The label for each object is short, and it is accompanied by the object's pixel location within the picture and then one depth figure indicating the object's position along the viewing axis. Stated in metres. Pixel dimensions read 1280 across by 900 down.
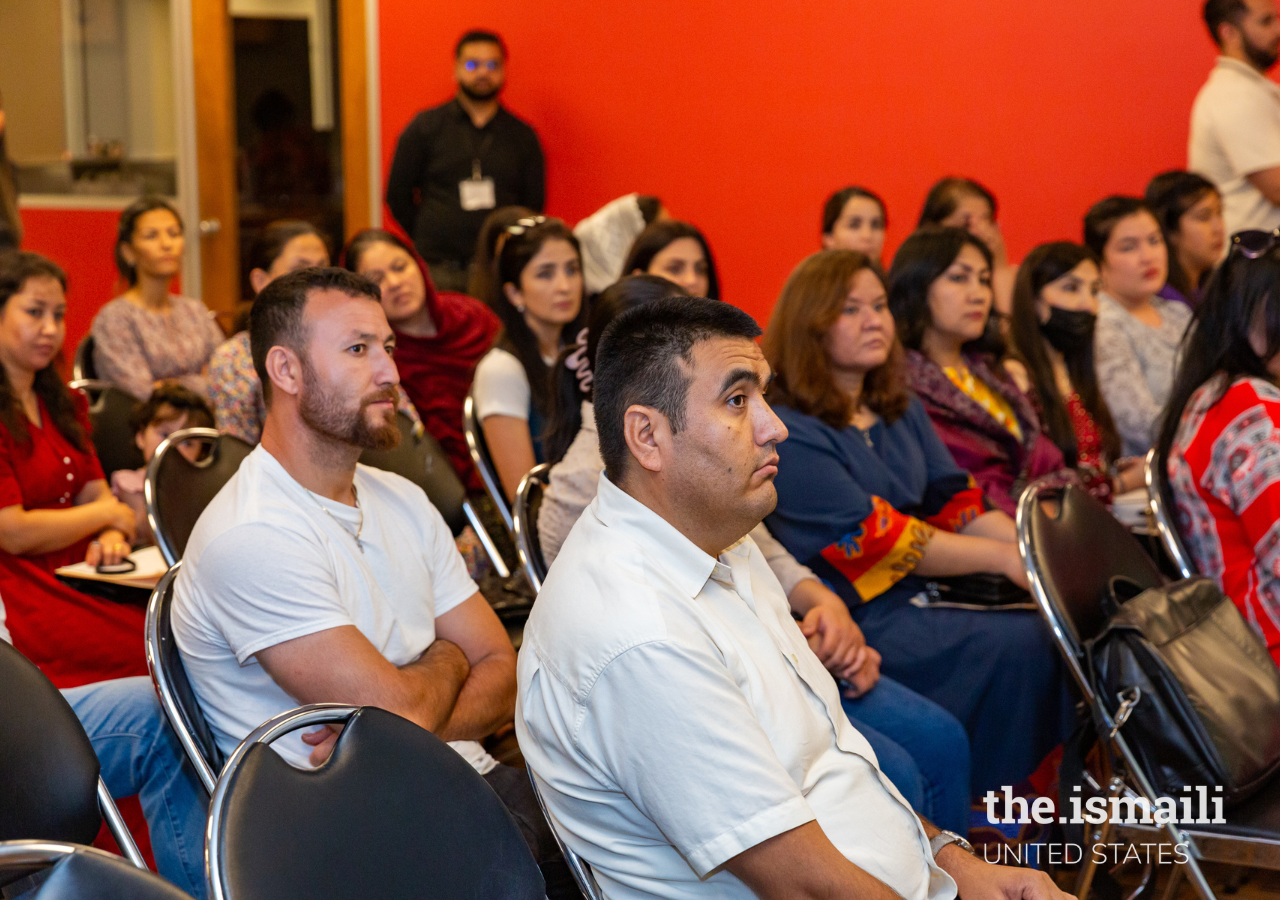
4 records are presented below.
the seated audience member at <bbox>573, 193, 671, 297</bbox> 4.63
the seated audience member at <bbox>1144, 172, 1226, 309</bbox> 4.27
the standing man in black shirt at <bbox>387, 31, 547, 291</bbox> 5.74
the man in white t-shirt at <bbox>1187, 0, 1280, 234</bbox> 4.25
